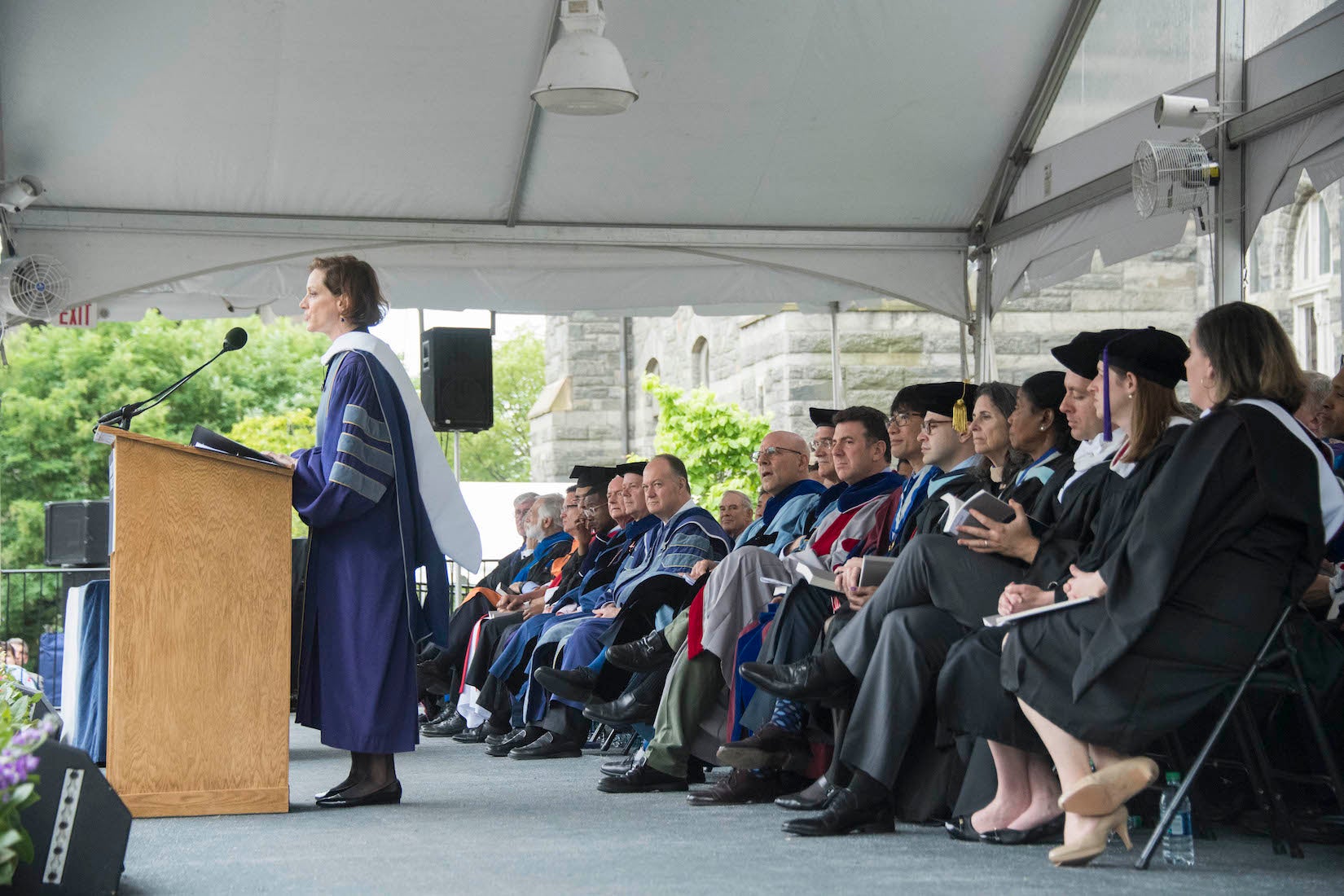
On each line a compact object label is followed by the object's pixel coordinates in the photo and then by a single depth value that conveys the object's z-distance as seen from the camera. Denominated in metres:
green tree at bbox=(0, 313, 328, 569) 34.53
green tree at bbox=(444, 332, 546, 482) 52.03
